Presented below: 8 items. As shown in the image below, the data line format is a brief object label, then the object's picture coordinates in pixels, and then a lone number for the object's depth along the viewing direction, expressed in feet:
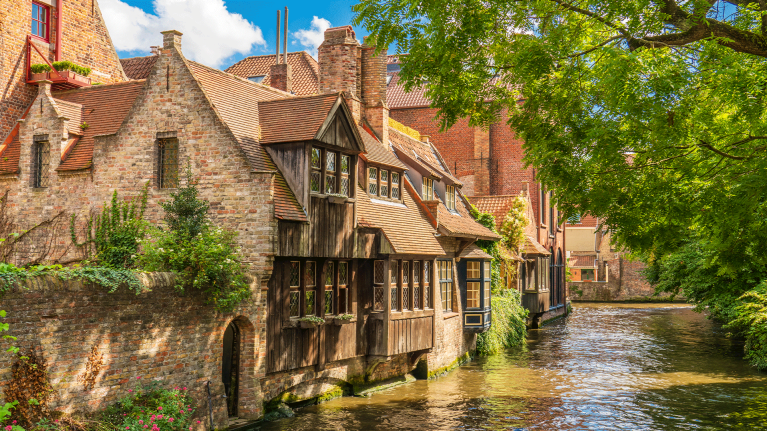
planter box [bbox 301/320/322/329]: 48.80
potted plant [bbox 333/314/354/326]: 52.11
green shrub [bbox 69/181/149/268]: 50.70
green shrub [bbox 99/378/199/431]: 35.45
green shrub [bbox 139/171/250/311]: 41.57
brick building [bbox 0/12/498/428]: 37.52
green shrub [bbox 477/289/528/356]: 83.46
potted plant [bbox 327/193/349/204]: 51.24
